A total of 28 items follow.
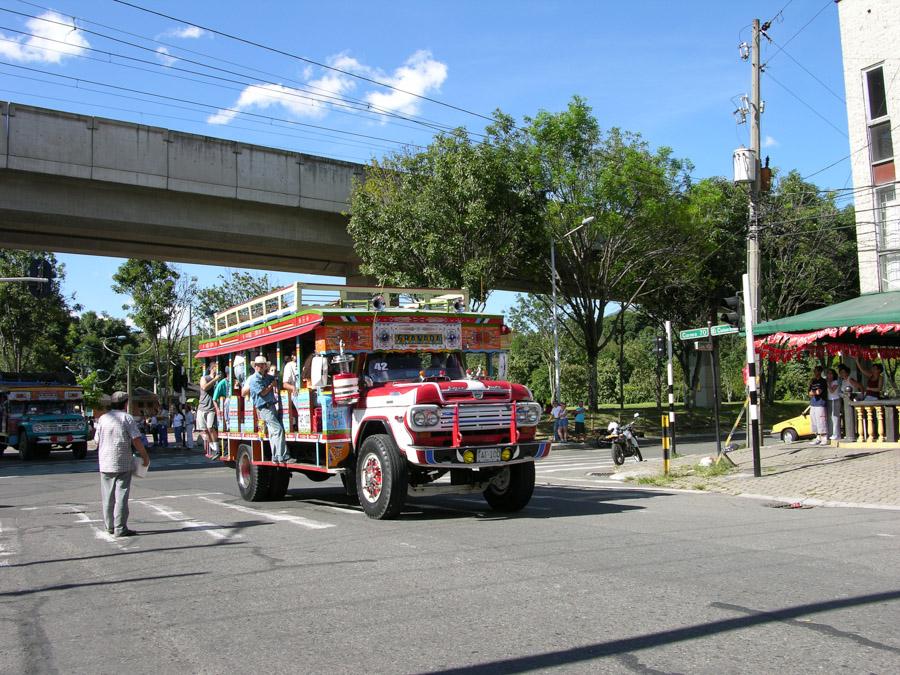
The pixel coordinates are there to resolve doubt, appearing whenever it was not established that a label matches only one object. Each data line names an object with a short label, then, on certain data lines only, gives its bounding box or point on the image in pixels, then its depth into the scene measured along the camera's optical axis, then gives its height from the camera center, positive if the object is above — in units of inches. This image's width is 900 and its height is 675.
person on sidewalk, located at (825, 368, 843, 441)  756.0 -16.2
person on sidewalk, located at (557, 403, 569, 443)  1295.5 -51.7
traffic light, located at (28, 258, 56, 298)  1199.6 +246.0
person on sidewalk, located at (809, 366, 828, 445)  776.3 -21.0
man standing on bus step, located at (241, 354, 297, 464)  479.5 +2.0
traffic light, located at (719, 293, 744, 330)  604.1 +56.0
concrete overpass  940.6 +260.1
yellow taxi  914.7 -46.6
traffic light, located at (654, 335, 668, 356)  901.0 +48.7
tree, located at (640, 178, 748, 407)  1397.6 +237.7
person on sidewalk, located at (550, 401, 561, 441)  1305.4 -37.7
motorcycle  814.5 -52.0
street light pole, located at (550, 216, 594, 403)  1241.6 +186.1
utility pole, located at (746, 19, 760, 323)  802.2 +187.7
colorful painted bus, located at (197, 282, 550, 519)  386.3 -2.7
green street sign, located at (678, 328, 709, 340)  653.3 +45.0
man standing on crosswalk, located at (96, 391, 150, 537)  382.0 -27.3
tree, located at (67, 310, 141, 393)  2957.7 +207.1
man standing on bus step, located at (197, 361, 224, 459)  598.9 -9.0
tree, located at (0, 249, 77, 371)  1716.3 +203.5
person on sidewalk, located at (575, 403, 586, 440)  1274.6 -42.0
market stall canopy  696.4 +50.7
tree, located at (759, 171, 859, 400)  1662.2 +274.3
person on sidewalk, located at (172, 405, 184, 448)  1416.1 -44.1
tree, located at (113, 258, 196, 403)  1648.6 +224.7
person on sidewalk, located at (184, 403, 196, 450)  1428.4 -46.6
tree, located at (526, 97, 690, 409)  1300.4 +316.7
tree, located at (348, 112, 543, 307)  1127.6 +249.4
